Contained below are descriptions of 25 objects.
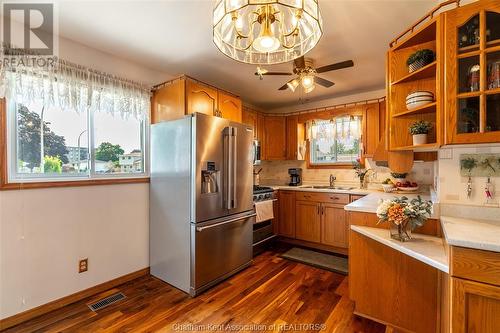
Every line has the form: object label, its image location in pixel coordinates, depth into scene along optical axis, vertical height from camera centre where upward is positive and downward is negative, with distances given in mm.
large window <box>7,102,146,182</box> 1951 +221
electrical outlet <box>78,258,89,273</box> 2208 -954
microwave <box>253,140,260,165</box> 3632 +215
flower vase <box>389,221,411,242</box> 1518 -461
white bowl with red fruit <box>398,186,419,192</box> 2828 -298
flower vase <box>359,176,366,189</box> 3619 -268
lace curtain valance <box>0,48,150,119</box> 1853 +726
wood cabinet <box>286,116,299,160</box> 4211 +513
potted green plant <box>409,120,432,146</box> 1626 +238
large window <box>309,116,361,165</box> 3744 +438
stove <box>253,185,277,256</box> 3348 -962
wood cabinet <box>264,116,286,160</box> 4328 +573
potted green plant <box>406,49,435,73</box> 1596 +745
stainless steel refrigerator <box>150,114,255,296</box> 2286 -375
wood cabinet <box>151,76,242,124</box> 2531 +773
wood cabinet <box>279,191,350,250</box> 3338 -825
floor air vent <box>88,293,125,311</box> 2078 -1267
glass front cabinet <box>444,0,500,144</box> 1287 +525
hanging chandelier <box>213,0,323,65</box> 1032 +737
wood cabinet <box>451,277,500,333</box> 1017 -649
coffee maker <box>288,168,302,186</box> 4223 -214
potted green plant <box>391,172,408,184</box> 3064 -166
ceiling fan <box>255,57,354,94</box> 2189 +934
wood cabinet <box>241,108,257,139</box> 3890 +835
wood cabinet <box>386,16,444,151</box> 1598 +607
